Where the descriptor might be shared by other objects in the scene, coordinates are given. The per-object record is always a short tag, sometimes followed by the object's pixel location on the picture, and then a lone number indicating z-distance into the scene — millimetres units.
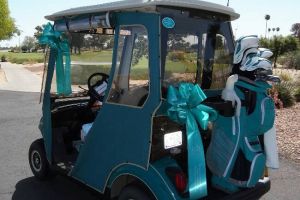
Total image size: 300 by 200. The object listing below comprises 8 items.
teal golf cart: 2331
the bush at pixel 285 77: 9485
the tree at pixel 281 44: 30030
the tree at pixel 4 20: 22036
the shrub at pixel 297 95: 8939
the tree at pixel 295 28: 60083
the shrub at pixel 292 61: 23127
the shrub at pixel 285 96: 8314
